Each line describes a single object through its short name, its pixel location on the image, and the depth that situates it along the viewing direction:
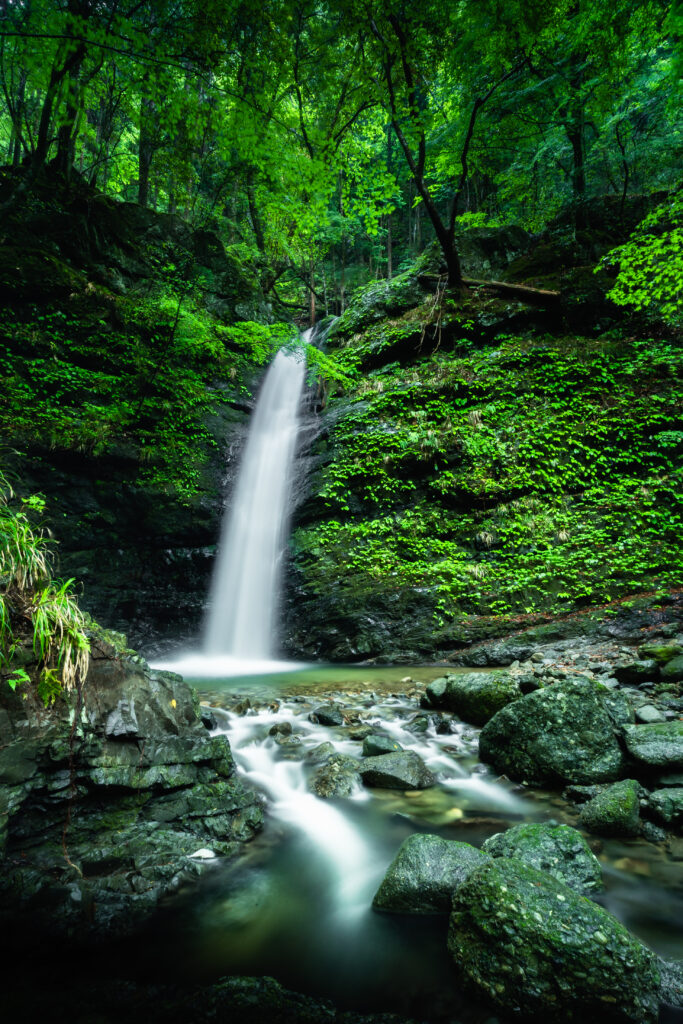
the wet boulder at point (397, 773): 3.44
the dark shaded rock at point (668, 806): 2.67
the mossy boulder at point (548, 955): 1.59
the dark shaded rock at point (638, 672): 4.71
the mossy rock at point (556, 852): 2.25
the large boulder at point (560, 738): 3.21
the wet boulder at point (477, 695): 4.33
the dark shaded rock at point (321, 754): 3.86
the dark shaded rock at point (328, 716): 4.65
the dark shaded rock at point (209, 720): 4.25
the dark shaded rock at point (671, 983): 1.65
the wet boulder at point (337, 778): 3.39
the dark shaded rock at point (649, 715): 3.68
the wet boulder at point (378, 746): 3.84
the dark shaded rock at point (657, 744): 2.95
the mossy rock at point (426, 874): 2.21
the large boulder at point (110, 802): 2.16
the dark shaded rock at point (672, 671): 4.57
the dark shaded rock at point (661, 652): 4.92
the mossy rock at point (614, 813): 2.66
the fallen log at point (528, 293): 11.48
